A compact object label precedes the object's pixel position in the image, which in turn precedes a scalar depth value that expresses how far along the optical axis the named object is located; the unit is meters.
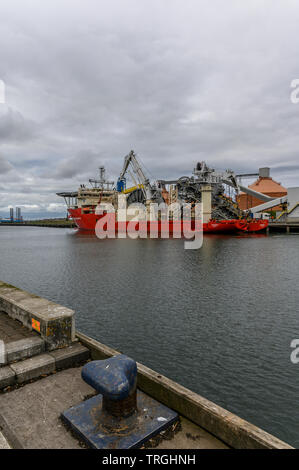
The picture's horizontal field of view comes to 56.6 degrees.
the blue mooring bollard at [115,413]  3.91
